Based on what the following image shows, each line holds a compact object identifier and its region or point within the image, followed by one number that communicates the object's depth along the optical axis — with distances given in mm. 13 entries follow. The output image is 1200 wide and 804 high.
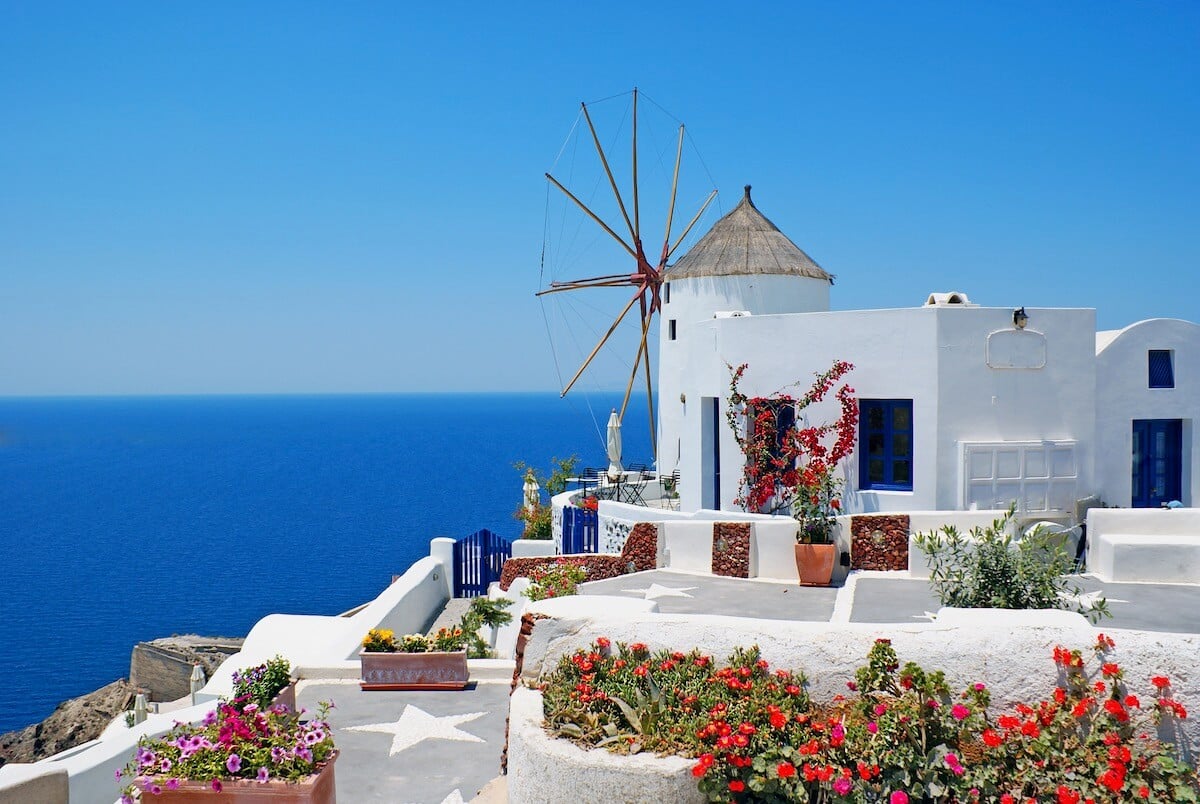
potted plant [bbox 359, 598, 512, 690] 10625
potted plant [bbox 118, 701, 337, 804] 6059
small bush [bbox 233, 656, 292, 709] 7703
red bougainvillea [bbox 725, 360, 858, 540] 16734
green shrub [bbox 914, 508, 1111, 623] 8180
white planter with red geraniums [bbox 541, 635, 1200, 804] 5531
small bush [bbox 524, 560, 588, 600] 12195
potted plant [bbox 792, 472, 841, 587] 13547
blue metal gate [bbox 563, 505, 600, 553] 21250
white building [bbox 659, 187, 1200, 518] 15906
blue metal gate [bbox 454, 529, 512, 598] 21812
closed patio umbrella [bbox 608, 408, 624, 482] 27323
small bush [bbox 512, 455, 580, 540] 25297
